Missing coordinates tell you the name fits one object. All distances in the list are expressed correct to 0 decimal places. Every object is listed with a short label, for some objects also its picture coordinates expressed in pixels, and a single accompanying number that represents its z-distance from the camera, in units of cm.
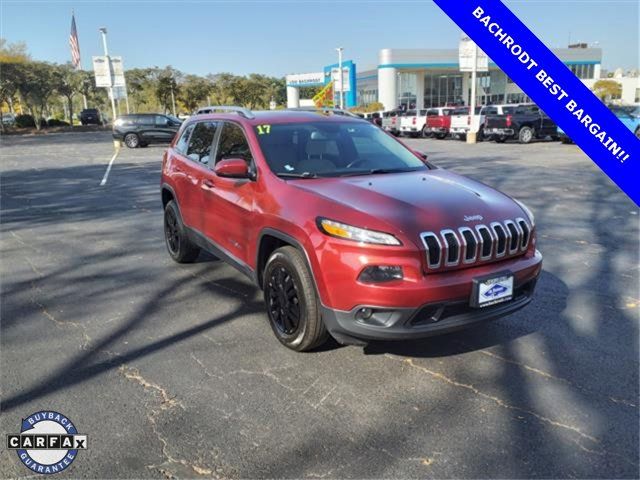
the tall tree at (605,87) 6589
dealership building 5916
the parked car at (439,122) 2847
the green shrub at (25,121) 4638
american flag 3191
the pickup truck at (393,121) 3325
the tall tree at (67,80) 4747
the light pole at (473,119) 2362
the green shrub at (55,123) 4941
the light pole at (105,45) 3297
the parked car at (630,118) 1950
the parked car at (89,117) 5078
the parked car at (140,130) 2542
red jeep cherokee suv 314
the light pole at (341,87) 4241
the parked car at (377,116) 3578
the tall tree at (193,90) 5241
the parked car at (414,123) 3109
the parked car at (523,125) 2285
